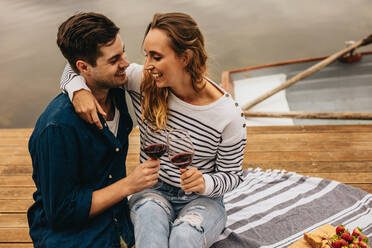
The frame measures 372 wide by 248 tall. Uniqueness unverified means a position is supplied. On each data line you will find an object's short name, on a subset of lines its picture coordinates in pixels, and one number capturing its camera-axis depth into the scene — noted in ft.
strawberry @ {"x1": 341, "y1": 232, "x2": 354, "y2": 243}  4.57
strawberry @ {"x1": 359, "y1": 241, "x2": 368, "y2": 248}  4.45
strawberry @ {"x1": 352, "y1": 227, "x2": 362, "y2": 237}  4.64
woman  4.97
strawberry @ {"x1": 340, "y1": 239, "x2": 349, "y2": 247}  4.52
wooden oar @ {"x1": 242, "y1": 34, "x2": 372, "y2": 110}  14.04
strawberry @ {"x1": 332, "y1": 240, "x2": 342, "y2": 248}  4.54
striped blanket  6.54
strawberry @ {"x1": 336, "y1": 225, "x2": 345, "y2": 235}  4.76
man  4.59
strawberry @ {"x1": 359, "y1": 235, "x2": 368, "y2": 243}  4.54
